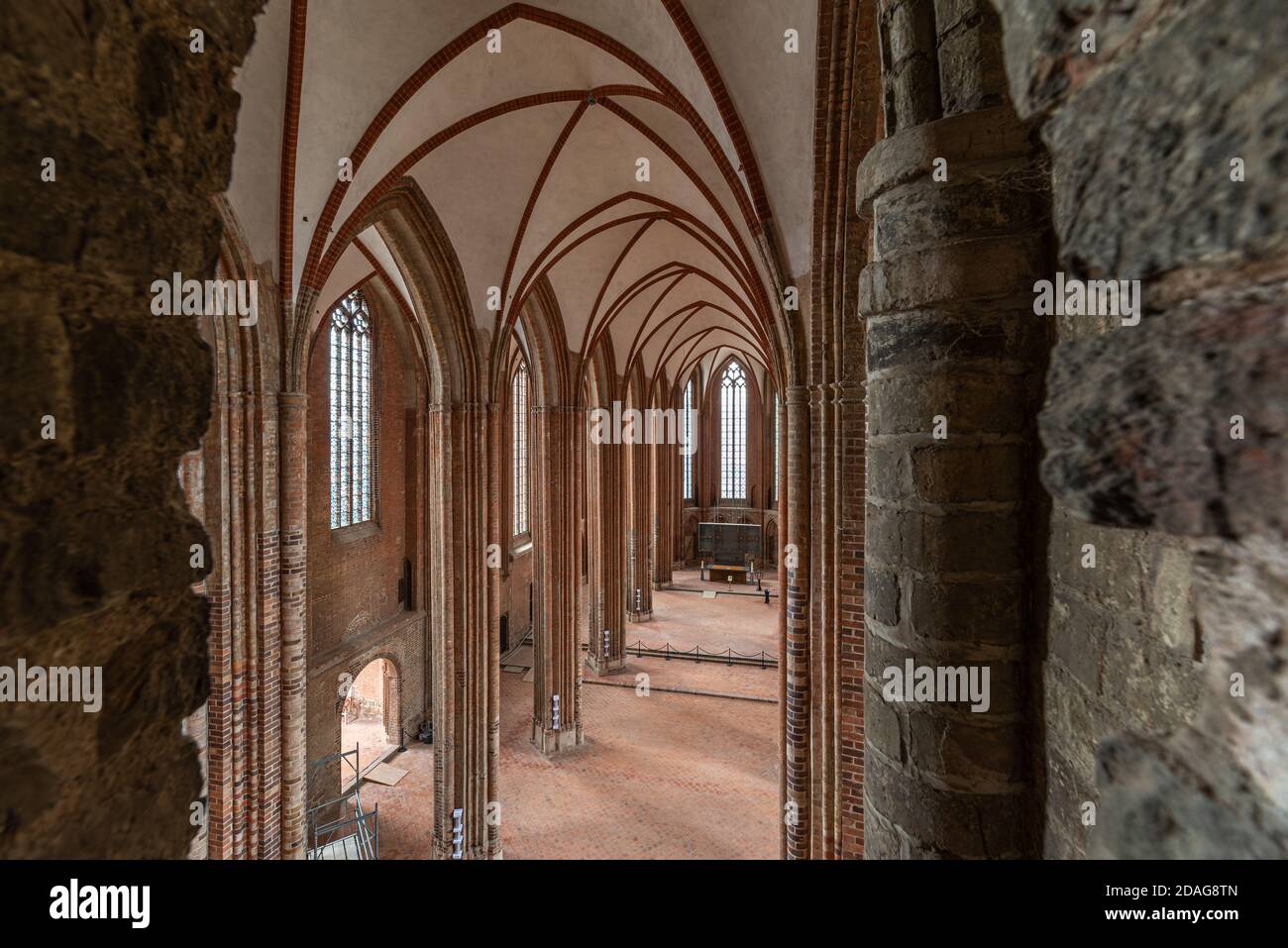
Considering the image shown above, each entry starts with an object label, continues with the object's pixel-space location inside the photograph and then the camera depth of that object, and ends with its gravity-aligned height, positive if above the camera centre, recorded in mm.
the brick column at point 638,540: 19688 -1967
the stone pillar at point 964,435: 1631 +93
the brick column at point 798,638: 5941 -1488
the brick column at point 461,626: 9070 -2043
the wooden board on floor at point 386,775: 11222 -5002
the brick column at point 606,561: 15867 -2054
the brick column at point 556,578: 12125 -1893
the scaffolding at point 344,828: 8758 -4896
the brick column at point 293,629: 6375 -1438
